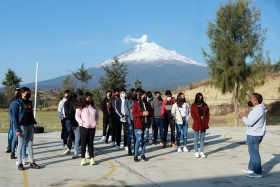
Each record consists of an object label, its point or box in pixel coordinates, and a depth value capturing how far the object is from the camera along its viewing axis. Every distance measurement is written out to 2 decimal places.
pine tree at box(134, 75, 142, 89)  45.62
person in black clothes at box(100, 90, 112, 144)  11.45
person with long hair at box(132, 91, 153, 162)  8.55
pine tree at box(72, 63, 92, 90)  48.38
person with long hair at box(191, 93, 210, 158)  9.00
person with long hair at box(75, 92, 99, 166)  7.94
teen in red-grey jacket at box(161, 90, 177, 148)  10.74
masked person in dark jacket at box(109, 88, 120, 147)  10.37
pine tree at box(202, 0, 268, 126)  21.11
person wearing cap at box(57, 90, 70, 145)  9.89
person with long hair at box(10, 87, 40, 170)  7.41
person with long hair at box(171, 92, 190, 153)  9.95
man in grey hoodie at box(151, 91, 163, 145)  11.04
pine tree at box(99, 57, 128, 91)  46.72
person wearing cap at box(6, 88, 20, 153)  8.36
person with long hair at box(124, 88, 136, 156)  9.39
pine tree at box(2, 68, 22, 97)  46.69
